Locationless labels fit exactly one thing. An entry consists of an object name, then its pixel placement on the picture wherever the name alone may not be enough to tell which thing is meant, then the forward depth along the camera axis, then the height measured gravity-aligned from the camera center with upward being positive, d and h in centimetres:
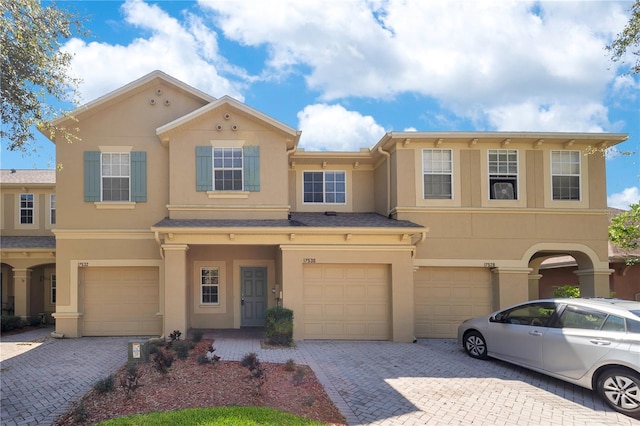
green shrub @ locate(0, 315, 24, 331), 1627 -333
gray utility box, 941 -249
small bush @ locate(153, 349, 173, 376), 820 -240
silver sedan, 752 -222
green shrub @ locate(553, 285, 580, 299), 1686 -256
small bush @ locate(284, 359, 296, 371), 923 -277
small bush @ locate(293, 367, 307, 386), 826 -270
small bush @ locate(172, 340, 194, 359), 980 -265
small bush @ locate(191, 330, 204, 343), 1191 -284
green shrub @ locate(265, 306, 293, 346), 1249 -271
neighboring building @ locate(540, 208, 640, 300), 1887 -235
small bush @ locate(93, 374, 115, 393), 751 -253
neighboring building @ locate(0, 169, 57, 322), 1841 -21
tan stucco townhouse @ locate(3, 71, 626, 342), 1425 +47
